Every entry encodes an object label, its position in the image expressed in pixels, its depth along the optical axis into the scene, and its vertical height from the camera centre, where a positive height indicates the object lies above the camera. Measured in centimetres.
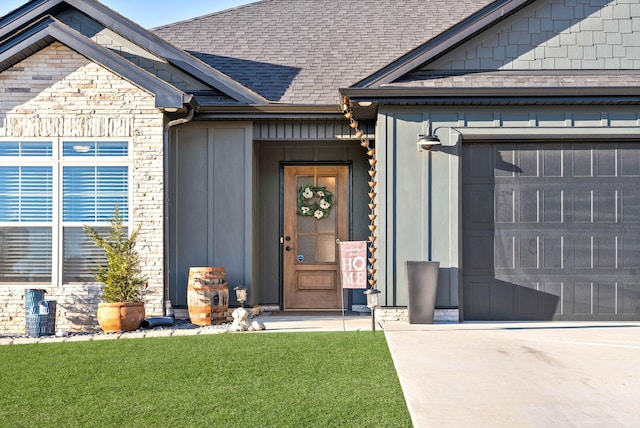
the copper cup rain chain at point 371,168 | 1071 +84
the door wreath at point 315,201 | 1245 +42
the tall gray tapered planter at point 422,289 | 1020 -77
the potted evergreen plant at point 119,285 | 980 -70
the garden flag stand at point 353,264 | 1003 -44
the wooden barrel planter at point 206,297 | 1050 -89
